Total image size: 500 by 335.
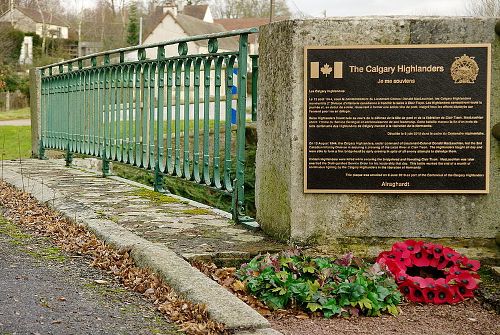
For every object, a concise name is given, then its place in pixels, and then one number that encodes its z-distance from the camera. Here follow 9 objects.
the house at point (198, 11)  86.81
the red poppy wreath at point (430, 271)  4.91
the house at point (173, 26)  72.50
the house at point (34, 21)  82.38
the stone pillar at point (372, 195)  5.48
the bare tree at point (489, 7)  19.53
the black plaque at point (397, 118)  5.48
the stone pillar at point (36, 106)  13.64
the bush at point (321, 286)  4.52
